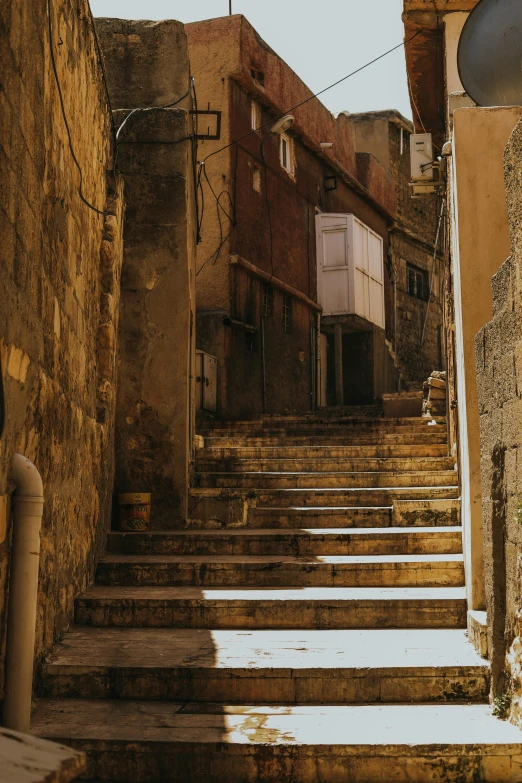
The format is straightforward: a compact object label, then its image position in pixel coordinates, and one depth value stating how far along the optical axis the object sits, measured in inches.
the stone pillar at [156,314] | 302.5
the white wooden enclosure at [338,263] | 721.6
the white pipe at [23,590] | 151.9
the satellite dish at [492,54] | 226.7
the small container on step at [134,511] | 288.8
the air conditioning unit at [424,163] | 407.2
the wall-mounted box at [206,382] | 507.5
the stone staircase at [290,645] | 154.9
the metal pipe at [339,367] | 738.2
